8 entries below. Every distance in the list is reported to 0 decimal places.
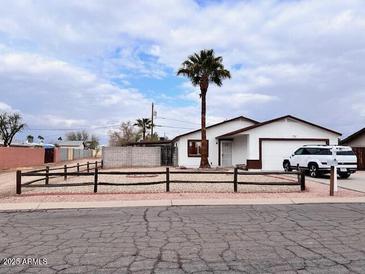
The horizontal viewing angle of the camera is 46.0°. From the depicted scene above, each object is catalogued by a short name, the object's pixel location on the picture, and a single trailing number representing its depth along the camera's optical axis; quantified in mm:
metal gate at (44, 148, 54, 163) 55588
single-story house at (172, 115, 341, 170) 31219
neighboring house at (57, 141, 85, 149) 121712
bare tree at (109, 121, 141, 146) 86412
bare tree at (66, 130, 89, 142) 145375
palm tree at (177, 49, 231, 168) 31641
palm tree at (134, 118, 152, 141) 81375
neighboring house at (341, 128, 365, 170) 32938
